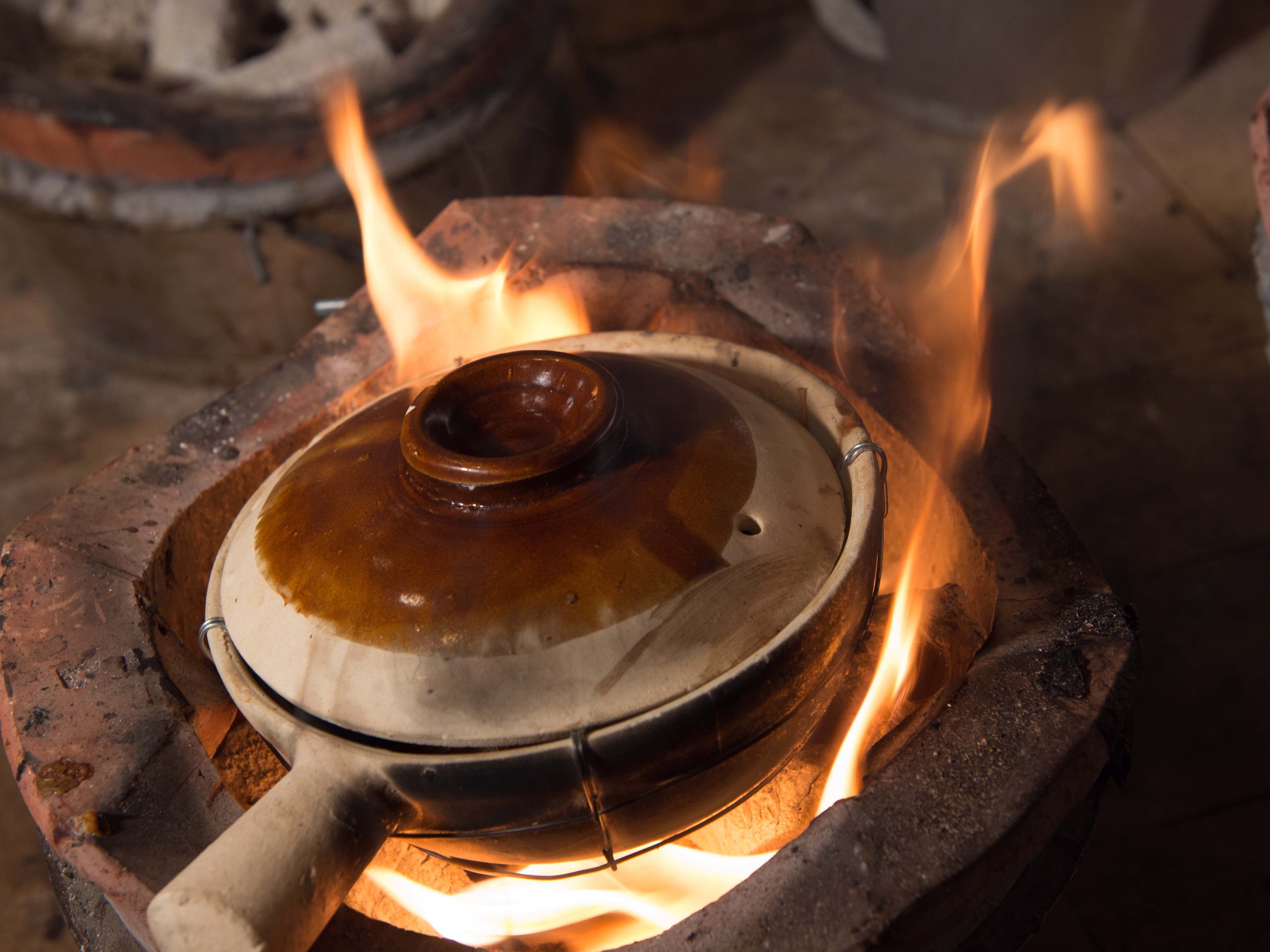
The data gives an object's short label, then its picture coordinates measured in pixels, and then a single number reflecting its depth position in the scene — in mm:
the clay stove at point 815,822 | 560
